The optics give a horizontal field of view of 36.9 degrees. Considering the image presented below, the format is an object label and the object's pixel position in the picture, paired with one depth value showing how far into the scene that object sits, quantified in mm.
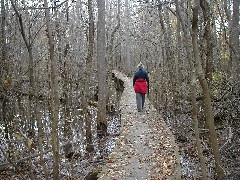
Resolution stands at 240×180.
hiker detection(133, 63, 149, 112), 13070
